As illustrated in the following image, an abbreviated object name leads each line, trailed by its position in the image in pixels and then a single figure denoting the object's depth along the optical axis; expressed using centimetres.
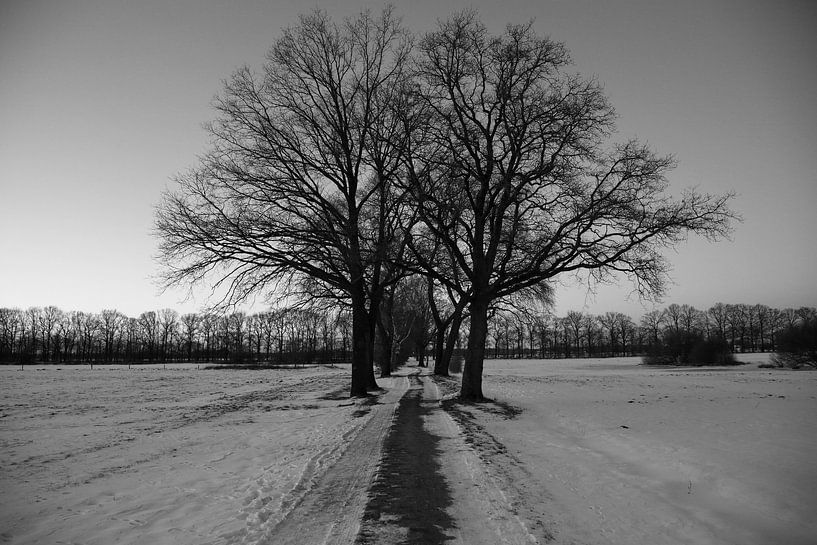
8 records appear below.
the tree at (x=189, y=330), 10525
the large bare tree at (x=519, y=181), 1396
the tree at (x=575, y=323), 12325
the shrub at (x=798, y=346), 3829
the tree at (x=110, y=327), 10188
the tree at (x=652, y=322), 11464
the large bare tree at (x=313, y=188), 1537
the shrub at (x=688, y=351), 5198
